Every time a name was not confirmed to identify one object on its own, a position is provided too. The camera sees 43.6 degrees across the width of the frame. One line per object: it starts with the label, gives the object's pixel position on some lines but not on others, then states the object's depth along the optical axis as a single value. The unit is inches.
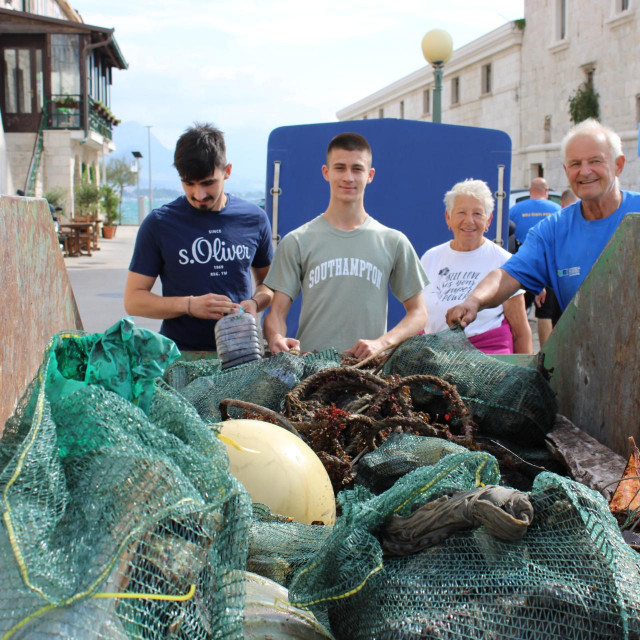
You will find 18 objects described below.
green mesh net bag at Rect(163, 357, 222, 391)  137.0
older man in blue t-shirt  170.6
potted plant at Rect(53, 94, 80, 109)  1462.8
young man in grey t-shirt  173.5
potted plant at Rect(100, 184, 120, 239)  1568.7
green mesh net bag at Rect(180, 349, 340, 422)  123.0
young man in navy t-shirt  169.2
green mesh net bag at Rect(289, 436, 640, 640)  64.1
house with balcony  1421.9
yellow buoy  93.5
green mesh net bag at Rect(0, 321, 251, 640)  54.7
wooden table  1051.8
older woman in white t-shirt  211.2
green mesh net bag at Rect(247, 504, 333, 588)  79.3
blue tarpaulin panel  296.8
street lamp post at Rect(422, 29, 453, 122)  512.4
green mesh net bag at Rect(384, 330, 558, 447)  125.4
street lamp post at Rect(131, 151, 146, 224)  1561.5
